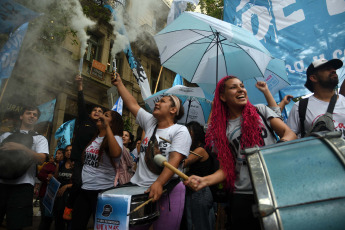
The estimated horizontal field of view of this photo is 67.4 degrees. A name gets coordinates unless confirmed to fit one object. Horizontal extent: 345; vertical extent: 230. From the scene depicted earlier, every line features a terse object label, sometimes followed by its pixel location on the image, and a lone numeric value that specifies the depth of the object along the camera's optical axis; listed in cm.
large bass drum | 109
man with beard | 257
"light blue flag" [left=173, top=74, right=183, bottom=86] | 787
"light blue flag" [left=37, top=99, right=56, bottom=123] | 535
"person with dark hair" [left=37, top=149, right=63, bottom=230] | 403
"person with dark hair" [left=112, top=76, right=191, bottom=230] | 224
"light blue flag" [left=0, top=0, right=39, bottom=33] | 307
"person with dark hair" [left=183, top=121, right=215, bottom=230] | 310
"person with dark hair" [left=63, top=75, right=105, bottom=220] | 325
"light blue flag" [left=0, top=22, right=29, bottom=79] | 330
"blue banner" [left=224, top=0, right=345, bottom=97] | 432
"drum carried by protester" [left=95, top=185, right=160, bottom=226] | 190
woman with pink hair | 182
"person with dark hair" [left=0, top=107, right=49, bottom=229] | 281
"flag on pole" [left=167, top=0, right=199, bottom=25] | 707
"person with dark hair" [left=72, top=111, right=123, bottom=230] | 288
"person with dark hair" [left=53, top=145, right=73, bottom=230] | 411
